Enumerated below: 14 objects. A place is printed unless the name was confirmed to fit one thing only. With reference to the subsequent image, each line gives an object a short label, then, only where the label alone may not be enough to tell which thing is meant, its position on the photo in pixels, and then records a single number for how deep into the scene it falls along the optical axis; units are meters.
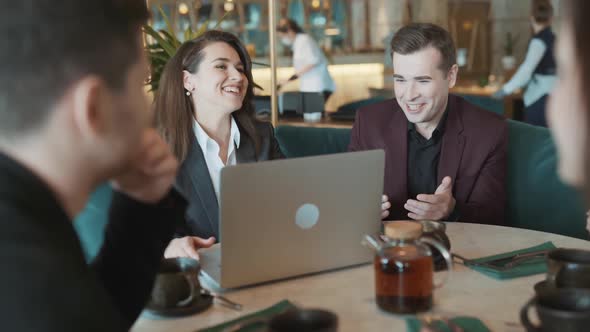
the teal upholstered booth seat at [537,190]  2.51
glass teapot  1.29
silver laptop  1.41
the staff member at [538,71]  5.90
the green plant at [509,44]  9.23
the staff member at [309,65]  7.18
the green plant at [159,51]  3.68
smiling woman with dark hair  2.25
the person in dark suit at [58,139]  0.86
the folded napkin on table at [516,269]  1.52
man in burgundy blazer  2.42
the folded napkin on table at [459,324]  1.20
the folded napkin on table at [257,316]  1.23
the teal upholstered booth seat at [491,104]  3.96
